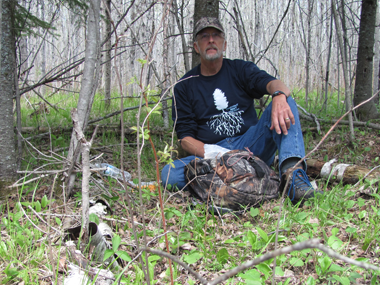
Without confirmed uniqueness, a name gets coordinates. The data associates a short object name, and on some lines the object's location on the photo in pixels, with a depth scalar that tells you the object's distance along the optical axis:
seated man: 2.54
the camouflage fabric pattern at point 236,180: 2.12
